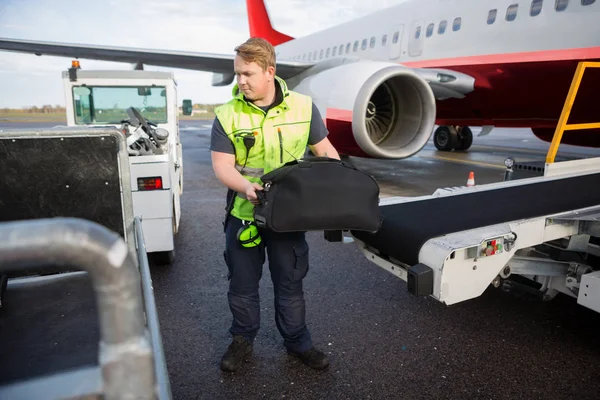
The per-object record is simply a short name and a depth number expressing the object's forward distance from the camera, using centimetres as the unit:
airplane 673
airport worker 240
